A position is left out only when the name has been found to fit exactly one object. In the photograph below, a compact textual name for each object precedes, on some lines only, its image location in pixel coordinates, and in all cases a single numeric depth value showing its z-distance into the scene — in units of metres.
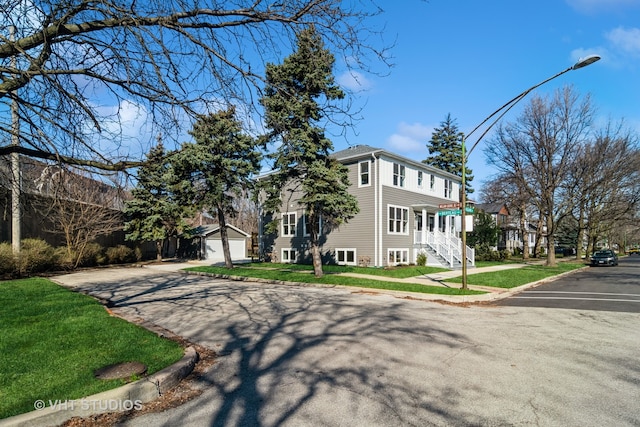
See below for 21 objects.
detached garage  39.34
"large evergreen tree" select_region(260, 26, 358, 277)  16.96
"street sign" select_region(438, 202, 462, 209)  14.32
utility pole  5.15
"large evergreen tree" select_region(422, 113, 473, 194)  51.66
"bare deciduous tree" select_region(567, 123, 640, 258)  28.36
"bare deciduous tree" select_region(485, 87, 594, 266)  28.00
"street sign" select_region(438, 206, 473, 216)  13.66
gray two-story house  22.77
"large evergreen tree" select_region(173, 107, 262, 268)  22.19
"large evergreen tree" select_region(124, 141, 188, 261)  23.54
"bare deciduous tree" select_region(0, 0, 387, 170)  4.36
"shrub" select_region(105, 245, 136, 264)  28.45
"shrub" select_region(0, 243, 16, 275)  16.69
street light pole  9.03
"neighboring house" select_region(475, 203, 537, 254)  53.16
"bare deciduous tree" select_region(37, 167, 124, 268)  23.62
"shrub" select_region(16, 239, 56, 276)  17.80
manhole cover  4.44
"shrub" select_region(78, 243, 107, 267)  25.31
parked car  31.95
